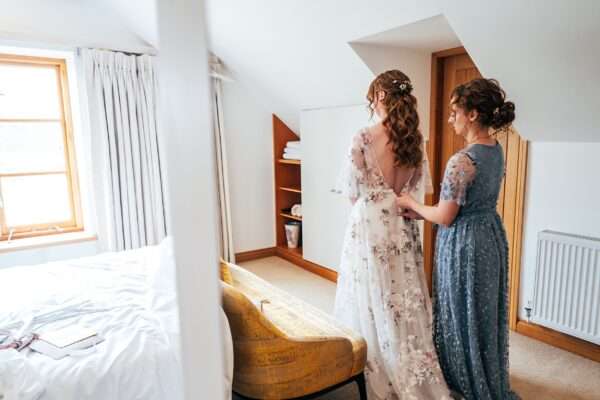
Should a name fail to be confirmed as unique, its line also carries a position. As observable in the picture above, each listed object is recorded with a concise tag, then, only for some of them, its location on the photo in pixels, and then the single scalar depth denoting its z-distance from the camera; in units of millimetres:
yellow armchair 1413
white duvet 1278
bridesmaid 1570
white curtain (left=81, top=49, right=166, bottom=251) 3096
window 3002
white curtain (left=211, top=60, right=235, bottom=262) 3496
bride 1704
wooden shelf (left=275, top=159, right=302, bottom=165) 3760
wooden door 2340
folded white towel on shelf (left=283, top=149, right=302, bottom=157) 3759
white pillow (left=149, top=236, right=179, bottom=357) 1521
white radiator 2014
